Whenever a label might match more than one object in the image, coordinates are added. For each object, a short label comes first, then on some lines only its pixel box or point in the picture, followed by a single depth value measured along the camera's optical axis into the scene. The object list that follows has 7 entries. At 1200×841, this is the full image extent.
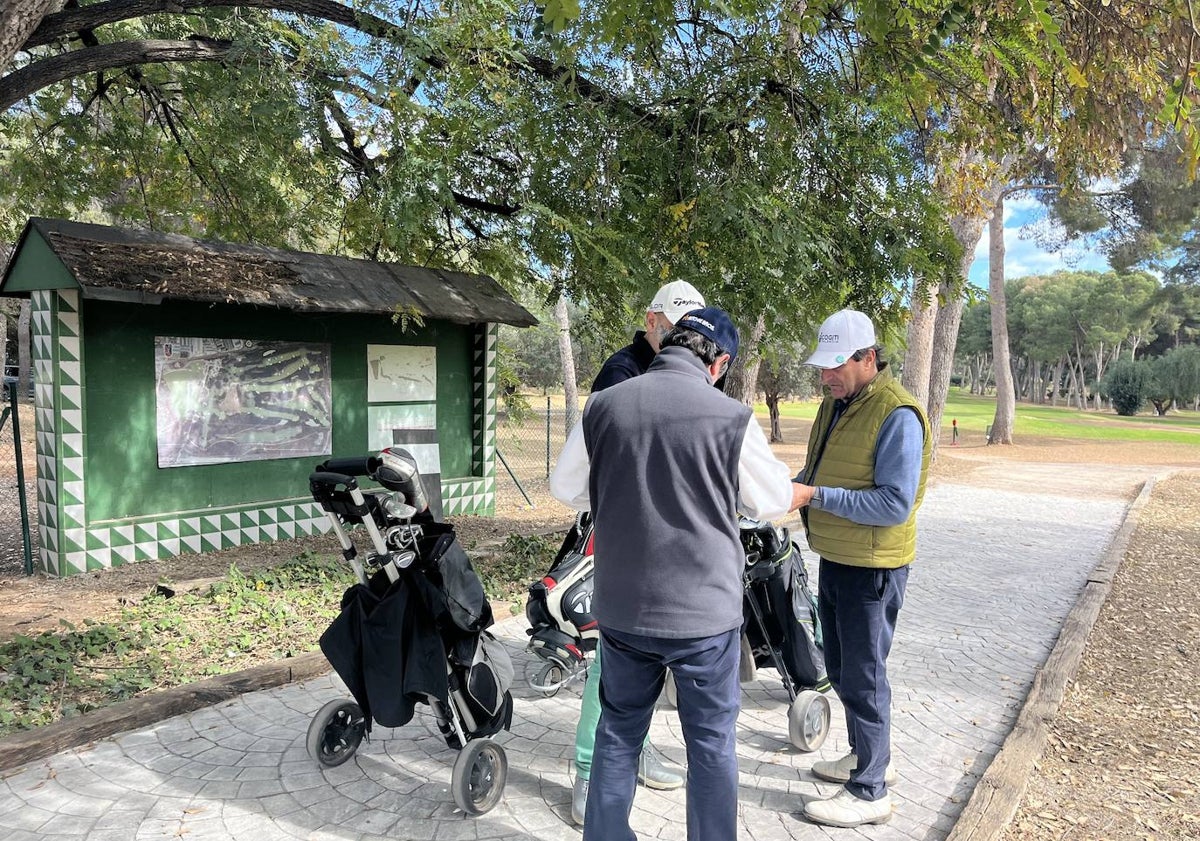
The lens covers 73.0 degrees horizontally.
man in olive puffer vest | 3.17
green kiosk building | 7.01
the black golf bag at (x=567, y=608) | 4.41
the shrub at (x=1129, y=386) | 57.84
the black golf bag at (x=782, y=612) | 4.18
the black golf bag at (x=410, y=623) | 3.23
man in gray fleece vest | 2.49
